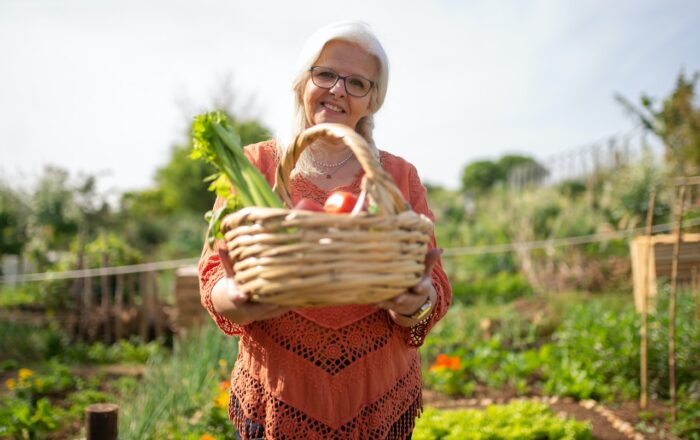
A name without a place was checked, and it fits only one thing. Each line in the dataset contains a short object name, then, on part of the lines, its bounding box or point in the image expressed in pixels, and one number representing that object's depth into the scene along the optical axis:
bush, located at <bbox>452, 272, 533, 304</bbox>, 8.23
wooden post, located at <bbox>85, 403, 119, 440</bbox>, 2.25
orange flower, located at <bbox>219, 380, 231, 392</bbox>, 3.12
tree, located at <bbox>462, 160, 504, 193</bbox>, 57.48
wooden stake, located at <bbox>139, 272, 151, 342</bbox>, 6.75
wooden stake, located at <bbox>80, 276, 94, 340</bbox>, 6.55
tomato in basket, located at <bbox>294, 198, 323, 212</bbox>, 1.20
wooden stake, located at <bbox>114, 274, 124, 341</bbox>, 6.65
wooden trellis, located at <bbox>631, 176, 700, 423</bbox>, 5.35
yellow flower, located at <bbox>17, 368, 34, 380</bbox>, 3.92
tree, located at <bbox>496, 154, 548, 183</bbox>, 19.08
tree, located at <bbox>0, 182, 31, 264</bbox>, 9.24
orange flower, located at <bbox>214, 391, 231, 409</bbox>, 2.99
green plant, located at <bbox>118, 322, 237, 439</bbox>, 2.78
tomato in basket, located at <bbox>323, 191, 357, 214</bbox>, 1.24
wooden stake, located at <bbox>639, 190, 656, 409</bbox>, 3.67
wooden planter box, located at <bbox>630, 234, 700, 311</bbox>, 5.37
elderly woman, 1.50
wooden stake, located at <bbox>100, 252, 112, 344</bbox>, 6.56
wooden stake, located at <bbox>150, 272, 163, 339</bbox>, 6.84
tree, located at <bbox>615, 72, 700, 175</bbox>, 9.54
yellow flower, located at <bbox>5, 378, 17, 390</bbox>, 3.82
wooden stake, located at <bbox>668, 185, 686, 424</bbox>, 3.36
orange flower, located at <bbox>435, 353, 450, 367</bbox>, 4.07
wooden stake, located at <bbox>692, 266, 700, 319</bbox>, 4.42
